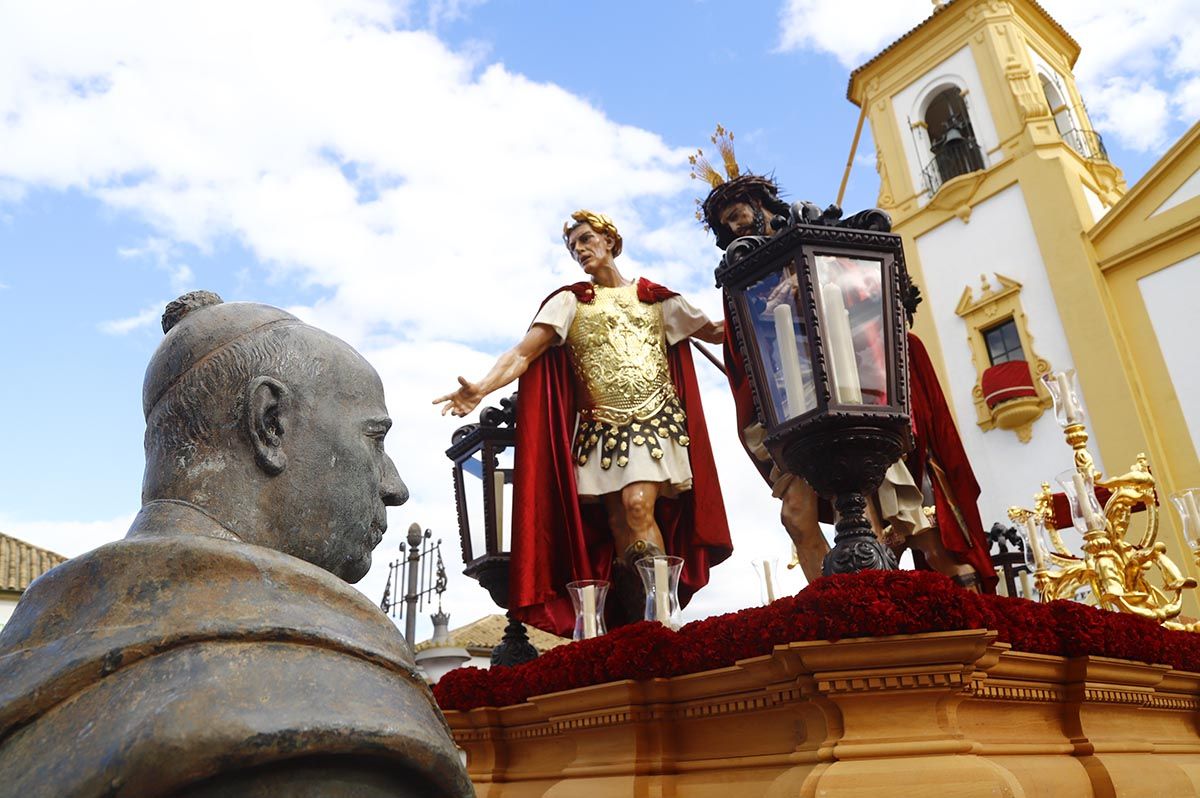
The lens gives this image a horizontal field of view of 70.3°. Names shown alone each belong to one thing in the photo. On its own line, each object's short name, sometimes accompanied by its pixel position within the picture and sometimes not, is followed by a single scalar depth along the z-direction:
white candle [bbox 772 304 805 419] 2.09
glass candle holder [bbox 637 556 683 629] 2.50
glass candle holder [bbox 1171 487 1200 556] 3.86
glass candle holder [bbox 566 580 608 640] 2.66
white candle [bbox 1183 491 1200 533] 3.85
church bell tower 11.94
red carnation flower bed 1.58
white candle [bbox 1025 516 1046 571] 3.88
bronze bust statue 0.72
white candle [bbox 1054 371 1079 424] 3.60
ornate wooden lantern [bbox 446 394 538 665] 3.36
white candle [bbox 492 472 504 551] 3.36
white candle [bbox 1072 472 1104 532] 3.53
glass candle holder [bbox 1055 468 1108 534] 3.53
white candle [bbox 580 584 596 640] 2.65
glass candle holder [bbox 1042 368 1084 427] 3.61
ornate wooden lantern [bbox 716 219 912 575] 1.98
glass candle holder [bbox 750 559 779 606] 2.92
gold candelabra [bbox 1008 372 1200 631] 3.40
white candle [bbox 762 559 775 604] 2.92
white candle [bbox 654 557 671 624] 2.49
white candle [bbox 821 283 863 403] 2.02
